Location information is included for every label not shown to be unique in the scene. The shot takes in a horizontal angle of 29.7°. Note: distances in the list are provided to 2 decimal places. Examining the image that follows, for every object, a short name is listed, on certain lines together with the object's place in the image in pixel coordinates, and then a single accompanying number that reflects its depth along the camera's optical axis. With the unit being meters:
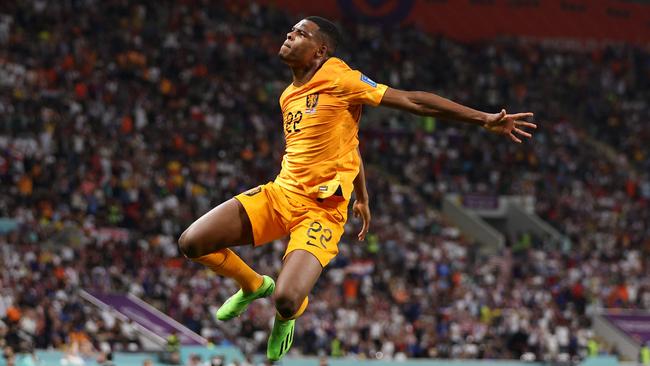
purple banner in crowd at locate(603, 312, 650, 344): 28.27
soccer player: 8.64
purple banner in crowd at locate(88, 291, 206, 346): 22.77
